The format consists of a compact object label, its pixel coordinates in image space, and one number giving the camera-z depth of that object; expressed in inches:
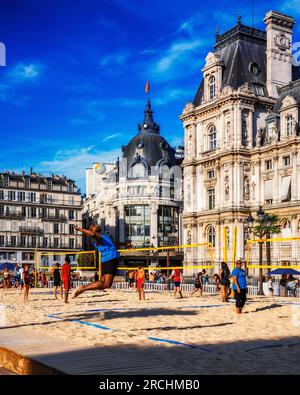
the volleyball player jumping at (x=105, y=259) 567.8
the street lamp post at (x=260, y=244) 1301.7
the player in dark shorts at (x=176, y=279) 1114.1
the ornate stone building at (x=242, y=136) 2028.8
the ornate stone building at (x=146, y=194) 3161.9
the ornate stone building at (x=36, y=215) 3341.5
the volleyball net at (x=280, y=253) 1835.6
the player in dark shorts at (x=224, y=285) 957.2
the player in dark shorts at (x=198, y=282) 1149.9
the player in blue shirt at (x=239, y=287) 739.4
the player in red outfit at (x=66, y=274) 945.5
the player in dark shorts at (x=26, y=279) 1033.5
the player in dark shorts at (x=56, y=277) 1168.2
